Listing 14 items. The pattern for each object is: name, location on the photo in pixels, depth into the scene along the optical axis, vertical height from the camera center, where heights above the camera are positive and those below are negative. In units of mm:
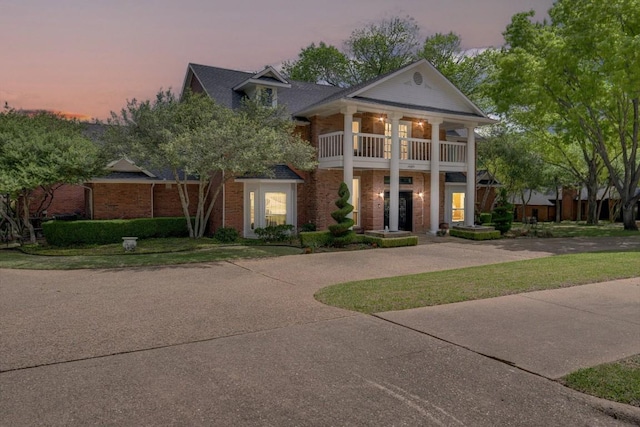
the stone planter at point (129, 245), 15523 -1502
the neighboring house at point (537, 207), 42781 -216
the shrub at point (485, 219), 27394 -915
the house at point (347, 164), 19906 +2005
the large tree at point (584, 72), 21234 +7121
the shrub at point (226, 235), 18500 -1353
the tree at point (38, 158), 15219 +1645
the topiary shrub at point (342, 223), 17328 -765
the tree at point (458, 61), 39344 +13360
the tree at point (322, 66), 40969 +13385
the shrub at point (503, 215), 22156 -534
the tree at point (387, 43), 40250 +15232
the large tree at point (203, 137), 14719 +2414
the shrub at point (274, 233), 18688 -1265
